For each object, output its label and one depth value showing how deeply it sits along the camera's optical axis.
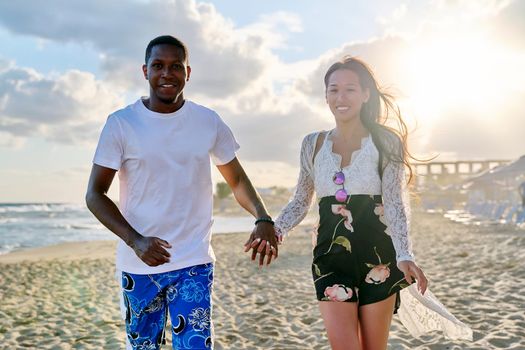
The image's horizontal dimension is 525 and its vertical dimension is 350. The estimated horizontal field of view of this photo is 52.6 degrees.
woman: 2.84
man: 2.67
